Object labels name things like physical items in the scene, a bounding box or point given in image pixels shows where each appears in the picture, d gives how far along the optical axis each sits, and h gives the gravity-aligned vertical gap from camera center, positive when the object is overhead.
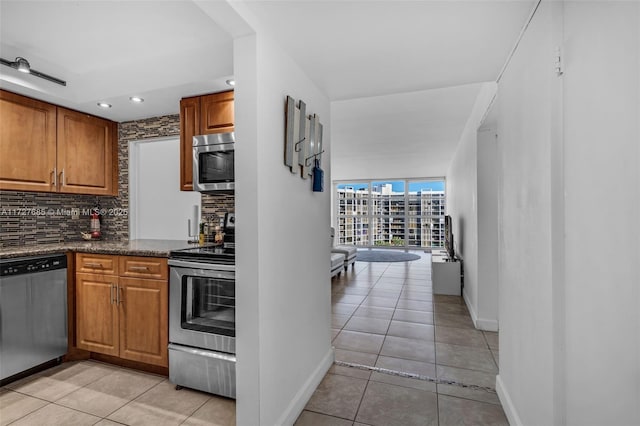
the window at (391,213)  10.32 -0.02
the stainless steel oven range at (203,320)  2.09 -0.74
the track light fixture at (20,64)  2.14 +1.02
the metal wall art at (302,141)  1.84 +0.45
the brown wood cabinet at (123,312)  2.33 -0.75
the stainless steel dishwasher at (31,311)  2.24 -0.72
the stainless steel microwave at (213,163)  2.44 +0.40
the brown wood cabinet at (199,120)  2.56 +0.76
